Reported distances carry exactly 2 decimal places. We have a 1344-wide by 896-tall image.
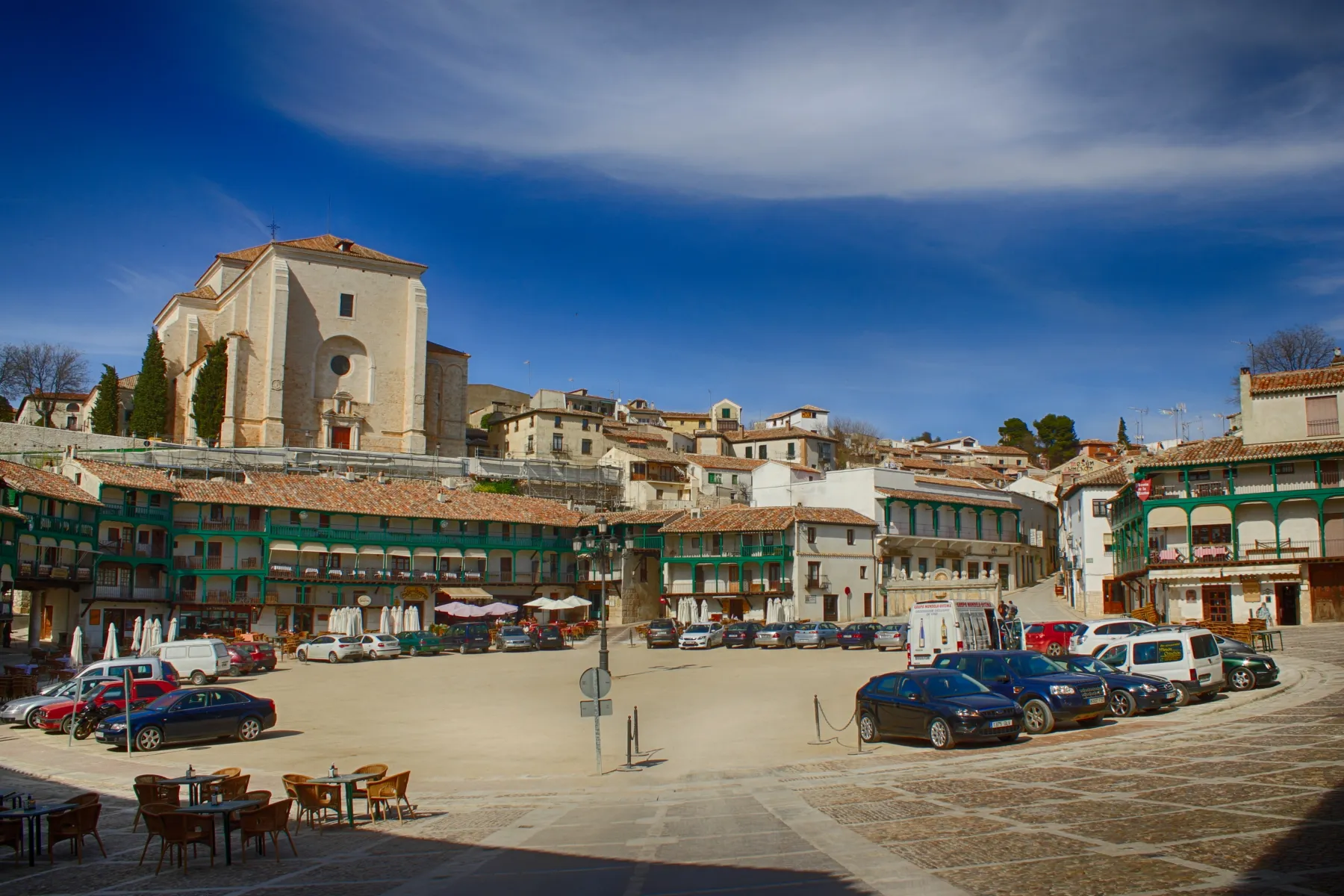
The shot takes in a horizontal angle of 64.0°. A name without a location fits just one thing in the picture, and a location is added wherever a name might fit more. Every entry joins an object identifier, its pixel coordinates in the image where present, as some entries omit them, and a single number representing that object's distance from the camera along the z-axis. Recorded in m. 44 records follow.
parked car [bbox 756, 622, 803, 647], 47.69
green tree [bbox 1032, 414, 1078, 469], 124.19
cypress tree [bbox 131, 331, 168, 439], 79.06
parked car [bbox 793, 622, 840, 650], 46.62
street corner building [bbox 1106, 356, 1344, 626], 45.19
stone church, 81.19
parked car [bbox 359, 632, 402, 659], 46.47
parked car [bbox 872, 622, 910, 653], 42.03
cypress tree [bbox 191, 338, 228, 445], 79.06
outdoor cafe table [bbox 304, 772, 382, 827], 15.06
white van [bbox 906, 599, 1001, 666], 29.56
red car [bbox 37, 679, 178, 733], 25.44
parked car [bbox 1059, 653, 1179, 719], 21.81
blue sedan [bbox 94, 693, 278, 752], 22.94
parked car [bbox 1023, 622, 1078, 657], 34.00
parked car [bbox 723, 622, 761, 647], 49.34
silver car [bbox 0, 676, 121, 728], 26.55
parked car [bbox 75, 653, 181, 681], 27.31
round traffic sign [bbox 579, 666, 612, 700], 19.25
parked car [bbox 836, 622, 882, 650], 44.91
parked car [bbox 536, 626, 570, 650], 50.53
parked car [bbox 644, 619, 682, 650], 49.53
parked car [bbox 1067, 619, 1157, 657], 30.23
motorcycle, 24.95
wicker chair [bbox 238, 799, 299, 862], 13.30
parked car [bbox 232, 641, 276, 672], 40.00
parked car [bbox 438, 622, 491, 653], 49.69
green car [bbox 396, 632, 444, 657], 48.28
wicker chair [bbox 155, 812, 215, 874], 12.68
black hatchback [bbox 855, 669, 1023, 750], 18.98
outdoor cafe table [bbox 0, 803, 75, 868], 13.05
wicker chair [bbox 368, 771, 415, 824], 15.44
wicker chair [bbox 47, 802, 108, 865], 13.24
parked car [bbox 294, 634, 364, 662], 45.49
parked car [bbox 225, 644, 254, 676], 38.42
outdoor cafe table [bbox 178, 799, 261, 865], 12.80
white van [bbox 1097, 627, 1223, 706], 23.41
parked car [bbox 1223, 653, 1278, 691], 24.77
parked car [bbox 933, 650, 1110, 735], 20.50
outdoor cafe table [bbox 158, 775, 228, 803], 14.90
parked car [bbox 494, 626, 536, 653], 49.78
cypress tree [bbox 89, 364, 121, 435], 78.44
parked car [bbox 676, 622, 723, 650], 47.96
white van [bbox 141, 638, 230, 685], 36.56
